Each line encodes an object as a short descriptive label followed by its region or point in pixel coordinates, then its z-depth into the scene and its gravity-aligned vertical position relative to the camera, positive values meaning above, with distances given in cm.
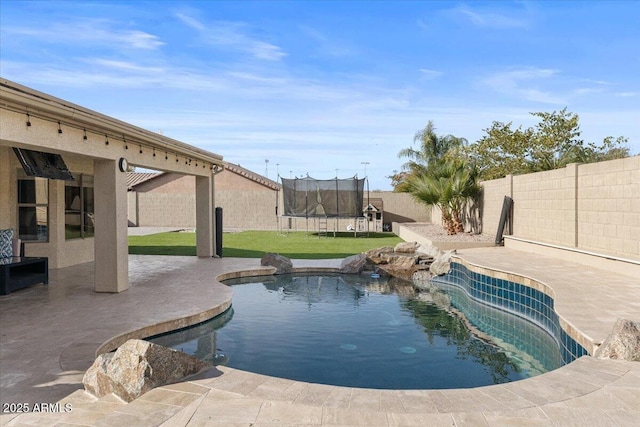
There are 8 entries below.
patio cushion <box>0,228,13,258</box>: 893 -64
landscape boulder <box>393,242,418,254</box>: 1323 -116
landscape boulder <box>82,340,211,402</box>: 377 -133
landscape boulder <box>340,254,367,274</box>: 1172 -144
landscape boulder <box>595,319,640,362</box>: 443 -130
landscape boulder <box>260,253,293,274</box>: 1148 -135
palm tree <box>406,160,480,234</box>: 1739 +67
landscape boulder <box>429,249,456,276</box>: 1152 -143
